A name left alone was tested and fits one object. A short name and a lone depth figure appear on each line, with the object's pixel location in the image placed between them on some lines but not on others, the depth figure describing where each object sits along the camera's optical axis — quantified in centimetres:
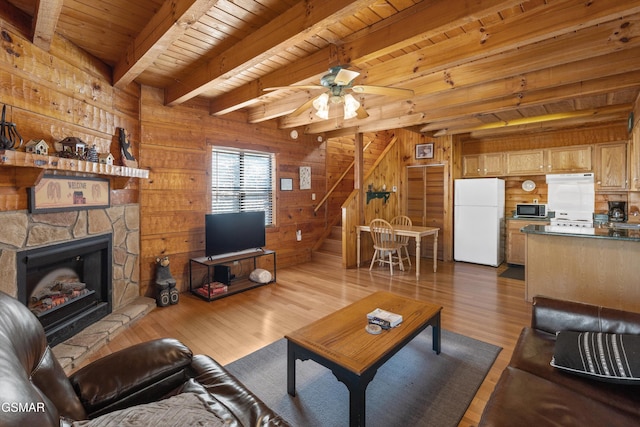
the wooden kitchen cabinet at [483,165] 591
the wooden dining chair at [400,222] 601
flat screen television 411
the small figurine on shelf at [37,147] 225
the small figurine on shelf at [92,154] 277
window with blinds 455
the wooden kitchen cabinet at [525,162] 552
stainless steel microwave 550
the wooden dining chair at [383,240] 511
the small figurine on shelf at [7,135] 205
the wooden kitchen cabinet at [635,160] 370
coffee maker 482
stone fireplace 225
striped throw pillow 141
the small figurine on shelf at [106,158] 292
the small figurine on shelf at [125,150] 331
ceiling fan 215
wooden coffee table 168
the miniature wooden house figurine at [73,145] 257
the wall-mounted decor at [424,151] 634
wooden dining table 488
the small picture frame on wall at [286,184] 537
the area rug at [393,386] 188
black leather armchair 83
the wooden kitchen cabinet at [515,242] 557
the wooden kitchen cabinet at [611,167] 484
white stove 513
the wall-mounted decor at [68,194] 242
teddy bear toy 365
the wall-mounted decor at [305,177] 570
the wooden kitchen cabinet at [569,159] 513
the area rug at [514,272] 495
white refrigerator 560
